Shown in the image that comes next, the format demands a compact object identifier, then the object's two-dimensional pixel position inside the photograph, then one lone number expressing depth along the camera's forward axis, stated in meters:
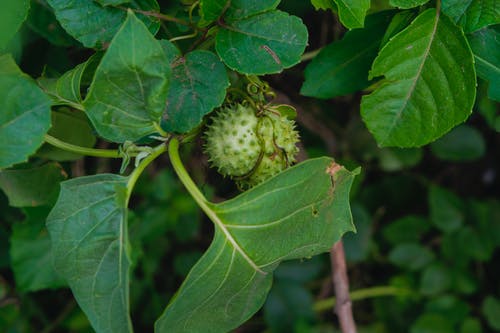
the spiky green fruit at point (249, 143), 0.54
